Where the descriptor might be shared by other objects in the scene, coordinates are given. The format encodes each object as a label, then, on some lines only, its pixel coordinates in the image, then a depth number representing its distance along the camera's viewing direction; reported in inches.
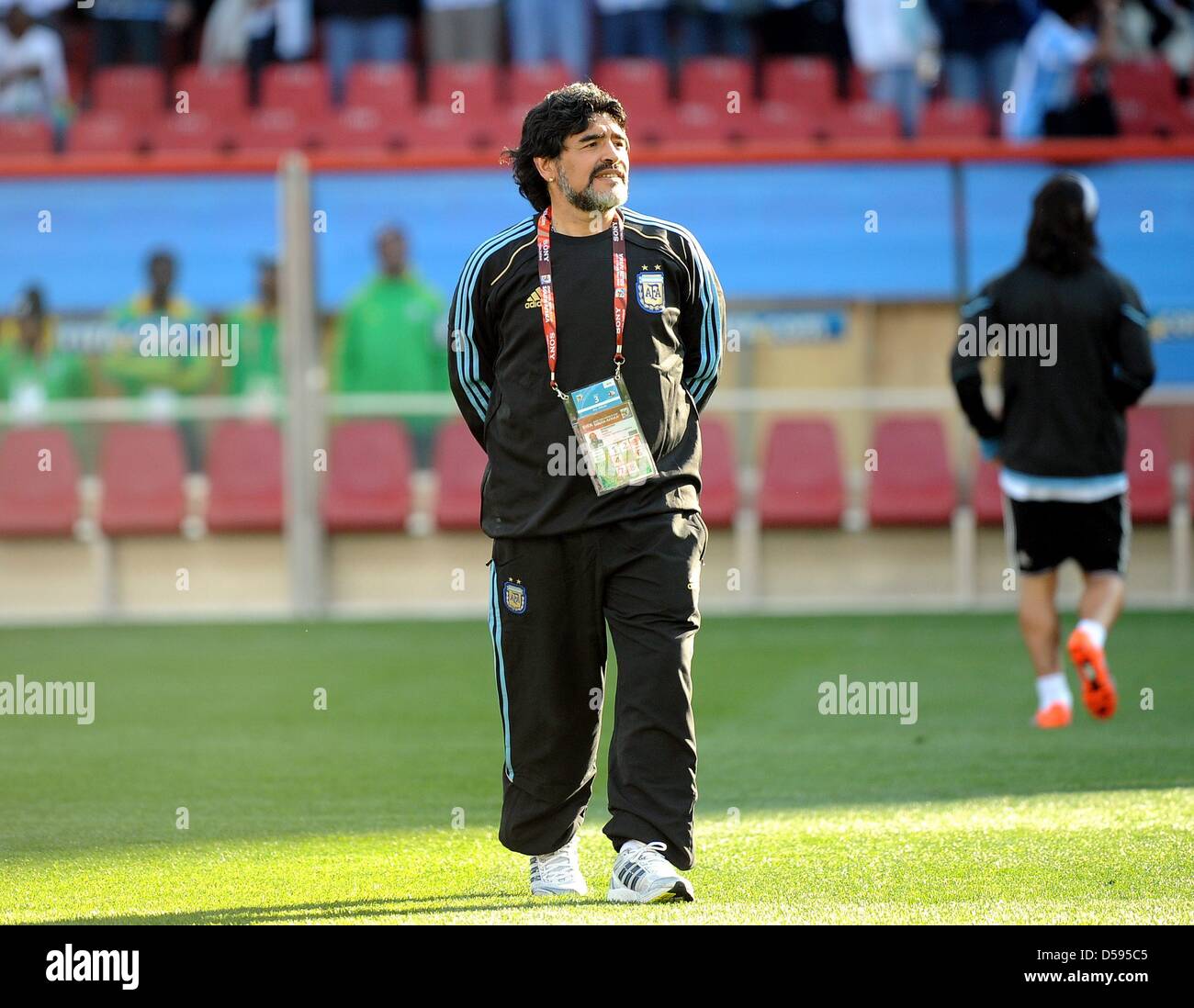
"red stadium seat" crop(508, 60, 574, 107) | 641.6
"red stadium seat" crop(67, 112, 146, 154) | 648.4
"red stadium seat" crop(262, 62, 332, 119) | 660.7
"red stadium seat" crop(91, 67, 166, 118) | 671.8
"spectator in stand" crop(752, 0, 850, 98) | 653.9
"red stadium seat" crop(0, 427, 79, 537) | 509.0
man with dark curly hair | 189.8
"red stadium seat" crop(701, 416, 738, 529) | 502.9
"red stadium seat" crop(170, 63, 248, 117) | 663.1
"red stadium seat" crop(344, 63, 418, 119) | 648.4
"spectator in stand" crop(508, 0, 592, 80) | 649.0
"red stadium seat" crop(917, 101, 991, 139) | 621.6
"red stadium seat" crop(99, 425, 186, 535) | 510.3
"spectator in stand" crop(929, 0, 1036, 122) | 633.0
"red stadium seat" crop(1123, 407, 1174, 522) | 492.1
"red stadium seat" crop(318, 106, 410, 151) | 639.8
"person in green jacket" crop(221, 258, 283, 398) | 513.0
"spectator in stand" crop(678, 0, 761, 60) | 664.4
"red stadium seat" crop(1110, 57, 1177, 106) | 612.7
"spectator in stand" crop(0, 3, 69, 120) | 655.8
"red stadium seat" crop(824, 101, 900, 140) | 619.8
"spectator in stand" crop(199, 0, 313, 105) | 671.8
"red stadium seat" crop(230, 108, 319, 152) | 647.1
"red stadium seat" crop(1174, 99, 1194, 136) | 610.2
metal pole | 501.7
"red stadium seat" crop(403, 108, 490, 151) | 637.3
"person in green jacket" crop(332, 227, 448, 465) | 512.1
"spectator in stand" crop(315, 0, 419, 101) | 663.1
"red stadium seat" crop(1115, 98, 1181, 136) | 607.5
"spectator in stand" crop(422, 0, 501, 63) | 657.0
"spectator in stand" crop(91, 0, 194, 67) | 689.0
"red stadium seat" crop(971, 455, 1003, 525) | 498.0
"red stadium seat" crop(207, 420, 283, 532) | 510.9
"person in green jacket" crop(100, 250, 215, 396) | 509.0
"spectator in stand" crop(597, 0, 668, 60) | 652.7
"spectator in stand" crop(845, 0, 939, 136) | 630.5
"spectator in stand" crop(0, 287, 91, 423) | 509.0
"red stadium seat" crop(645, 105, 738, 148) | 633.6
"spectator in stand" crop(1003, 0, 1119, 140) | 565.9
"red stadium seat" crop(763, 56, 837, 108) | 643.5
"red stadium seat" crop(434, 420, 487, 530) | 503.8
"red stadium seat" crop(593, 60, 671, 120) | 638.5
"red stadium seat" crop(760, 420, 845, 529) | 504.1
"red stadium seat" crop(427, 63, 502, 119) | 642.8
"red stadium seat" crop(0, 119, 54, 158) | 639.1
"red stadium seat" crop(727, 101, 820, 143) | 629.0
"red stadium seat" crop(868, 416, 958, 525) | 500.1
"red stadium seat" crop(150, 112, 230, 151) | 654.5
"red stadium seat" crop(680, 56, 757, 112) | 649.6
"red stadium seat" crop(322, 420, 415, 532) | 510.9
